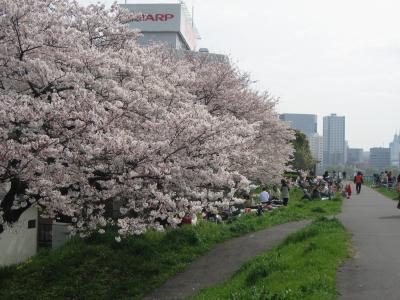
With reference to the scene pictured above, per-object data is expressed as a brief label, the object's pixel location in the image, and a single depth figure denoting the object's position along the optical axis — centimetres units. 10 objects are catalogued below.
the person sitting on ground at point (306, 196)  2922
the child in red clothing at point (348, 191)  3068
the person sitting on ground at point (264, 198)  2481
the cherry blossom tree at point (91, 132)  942
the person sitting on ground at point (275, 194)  2965
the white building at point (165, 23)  6762
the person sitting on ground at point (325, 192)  3017
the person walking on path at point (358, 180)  3456
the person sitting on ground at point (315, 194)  2935
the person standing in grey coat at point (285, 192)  2630
